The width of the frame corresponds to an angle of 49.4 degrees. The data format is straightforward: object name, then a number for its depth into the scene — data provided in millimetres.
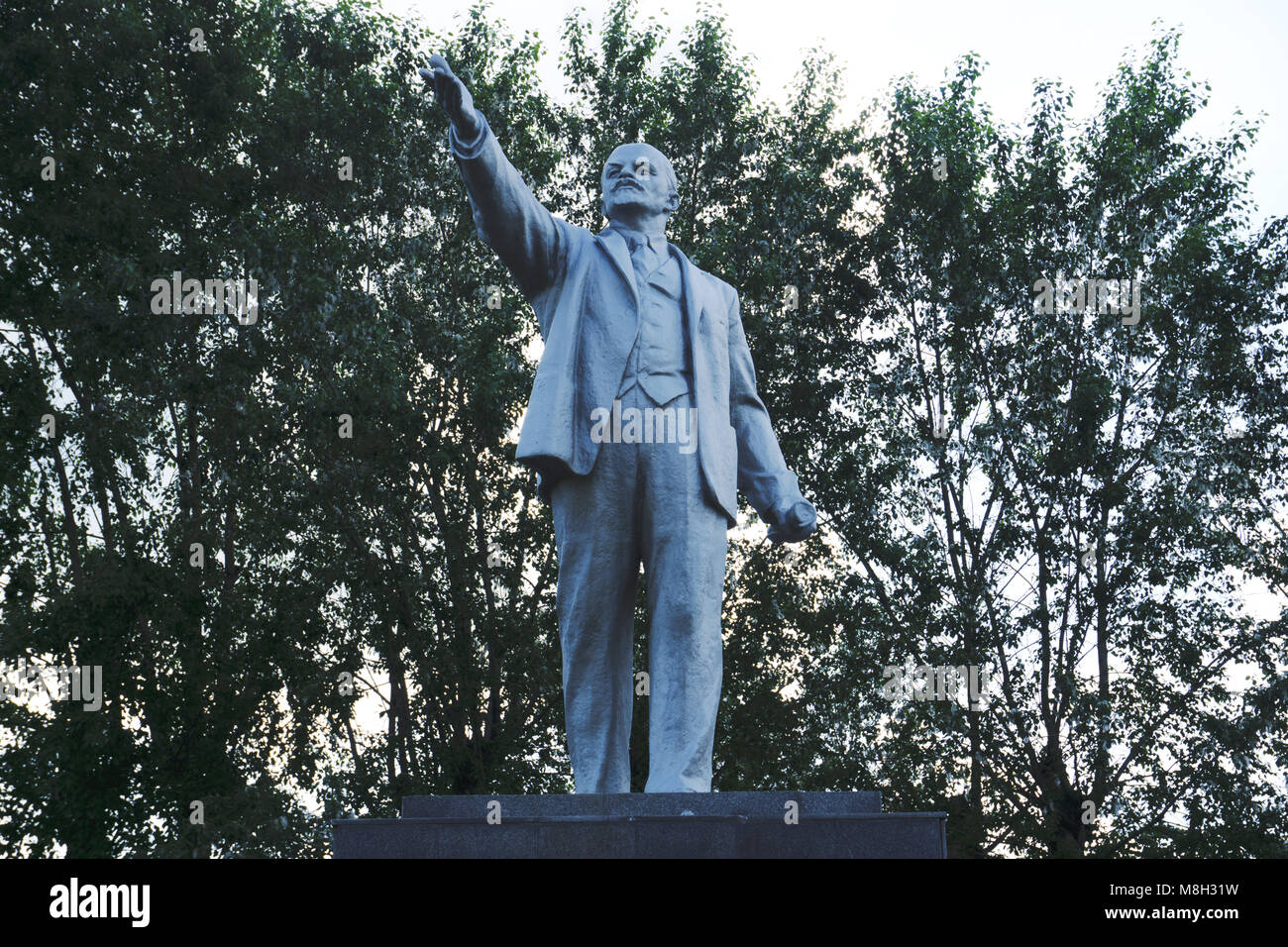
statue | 5617
